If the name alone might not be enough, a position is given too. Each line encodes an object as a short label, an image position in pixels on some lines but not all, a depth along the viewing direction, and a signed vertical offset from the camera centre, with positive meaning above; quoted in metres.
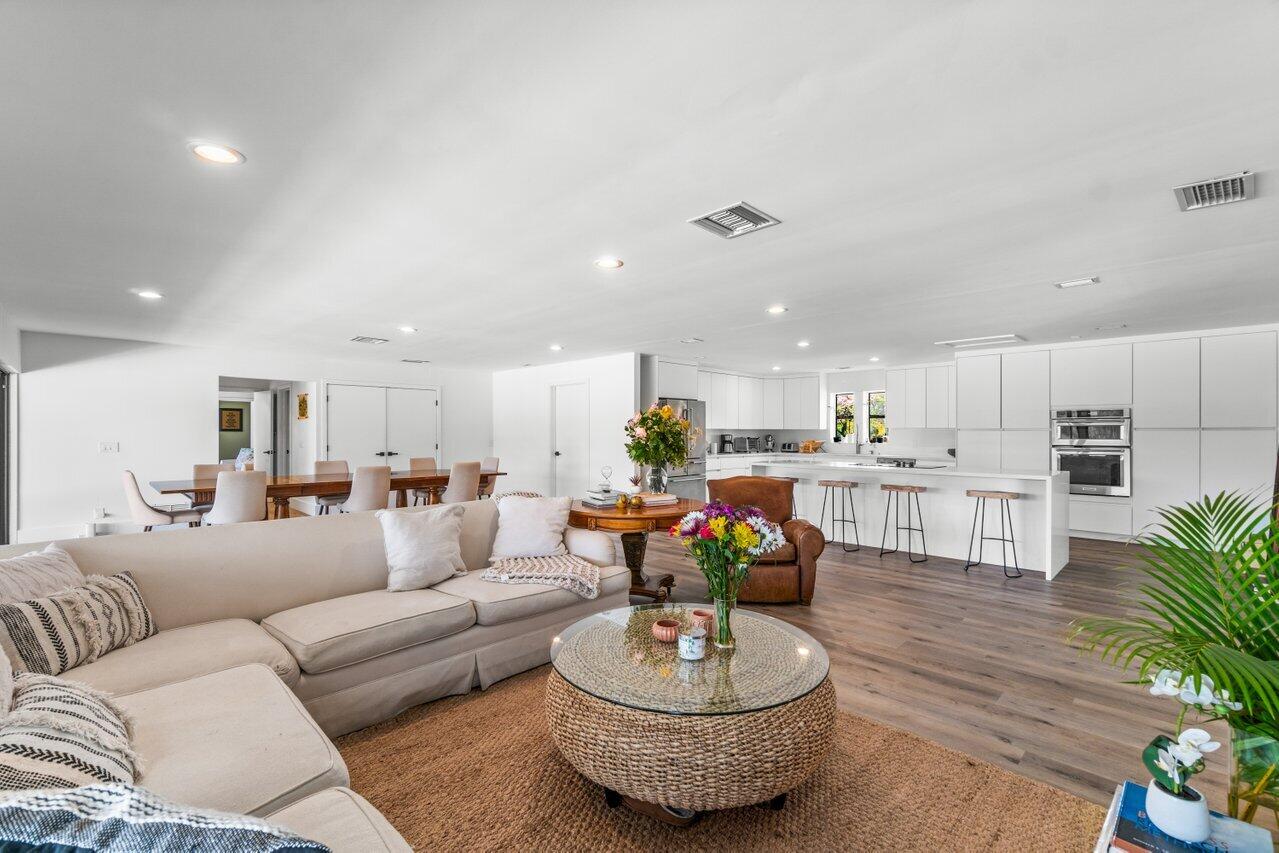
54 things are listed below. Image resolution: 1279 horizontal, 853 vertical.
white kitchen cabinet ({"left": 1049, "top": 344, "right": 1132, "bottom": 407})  6.36 +0.59
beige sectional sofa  1.40 -0.86
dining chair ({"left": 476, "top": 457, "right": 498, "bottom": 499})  7.36 -0.59
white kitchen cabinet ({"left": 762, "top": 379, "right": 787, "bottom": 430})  10.28 +0.40
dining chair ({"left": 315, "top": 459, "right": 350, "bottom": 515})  6.15 -0.57
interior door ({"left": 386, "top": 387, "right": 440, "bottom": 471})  8.80 +0.00
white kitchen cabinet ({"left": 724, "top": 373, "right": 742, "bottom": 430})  9.46 +0.41
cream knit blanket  3.12 -0.83
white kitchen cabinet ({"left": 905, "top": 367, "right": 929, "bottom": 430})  8.65 +0.44
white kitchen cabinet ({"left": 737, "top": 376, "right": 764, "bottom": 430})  9.79 +0.40
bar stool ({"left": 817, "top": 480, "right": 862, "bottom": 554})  6.01 -0.82
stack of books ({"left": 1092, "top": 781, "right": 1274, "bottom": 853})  1.05 -0.78
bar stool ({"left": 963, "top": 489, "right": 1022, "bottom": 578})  5.00 -0.79
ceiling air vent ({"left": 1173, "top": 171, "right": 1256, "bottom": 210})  2.33 +1.01
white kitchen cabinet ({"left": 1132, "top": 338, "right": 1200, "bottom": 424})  5.99 +0.47
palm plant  1.01 -0.40
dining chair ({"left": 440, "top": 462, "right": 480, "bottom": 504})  6.18 -0.62
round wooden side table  3.68 -0.64
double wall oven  6.30 -0.24
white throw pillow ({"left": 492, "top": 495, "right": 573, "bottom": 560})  3.49 -0.64
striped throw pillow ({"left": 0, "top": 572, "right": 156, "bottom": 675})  1.79 -0.70
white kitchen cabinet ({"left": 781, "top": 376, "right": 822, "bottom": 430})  10.02 +0.42
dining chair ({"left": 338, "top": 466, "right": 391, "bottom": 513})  5.38 -0.61
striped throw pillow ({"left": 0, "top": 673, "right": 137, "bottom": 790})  1.02 -0.67
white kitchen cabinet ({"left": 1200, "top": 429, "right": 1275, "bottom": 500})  5.59 -0.32
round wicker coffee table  1.72 -0.94
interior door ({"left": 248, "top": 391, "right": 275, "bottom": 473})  10.12 -0.12
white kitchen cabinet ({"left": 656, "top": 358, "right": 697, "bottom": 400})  7.86 +0.65
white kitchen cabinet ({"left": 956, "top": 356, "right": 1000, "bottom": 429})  7.18 +0.43
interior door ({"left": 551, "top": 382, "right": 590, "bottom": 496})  8.28 -0.20
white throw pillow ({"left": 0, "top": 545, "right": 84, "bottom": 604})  1.93 -0.55
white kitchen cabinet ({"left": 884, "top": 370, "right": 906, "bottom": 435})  8.85 +0.42
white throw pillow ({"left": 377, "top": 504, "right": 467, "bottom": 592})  2.99 -0.67
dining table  5.18 -0.60
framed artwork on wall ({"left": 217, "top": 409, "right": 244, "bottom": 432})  12.46 +0.07
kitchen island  5.06 -0.76
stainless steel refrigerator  7.89 -0.57
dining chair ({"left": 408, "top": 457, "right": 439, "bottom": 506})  7.22 -0.51
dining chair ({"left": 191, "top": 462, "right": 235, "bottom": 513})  5.21 -0.54
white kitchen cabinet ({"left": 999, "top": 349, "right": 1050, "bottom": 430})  6.84 +0.45
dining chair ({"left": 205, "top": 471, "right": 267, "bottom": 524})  4.57 -0.59
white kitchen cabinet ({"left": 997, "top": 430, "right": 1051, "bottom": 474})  6.81 -0.29
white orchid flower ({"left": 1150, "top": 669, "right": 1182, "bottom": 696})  1.09 -0.49
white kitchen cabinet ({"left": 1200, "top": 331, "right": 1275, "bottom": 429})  5.60 +0.48
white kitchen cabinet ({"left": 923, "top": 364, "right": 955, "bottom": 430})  8.36 +0.42
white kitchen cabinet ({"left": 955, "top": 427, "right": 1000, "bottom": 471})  7.19 -0.29
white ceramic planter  1.05 -0.73
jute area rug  1.79 -1.30
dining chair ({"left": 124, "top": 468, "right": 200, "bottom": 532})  4.91 -0.78
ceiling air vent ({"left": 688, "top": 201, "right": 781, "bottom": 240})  2.70 +1.01
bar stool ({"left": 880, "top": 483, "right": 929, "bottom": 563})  5.59 -0.83
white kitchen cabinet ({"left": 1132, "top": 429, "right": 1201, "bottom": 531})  5.98 -0.45
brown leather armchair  4.09 -1.04
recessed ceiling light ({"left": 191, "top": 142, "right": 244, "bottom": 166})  2.09 +1.01
